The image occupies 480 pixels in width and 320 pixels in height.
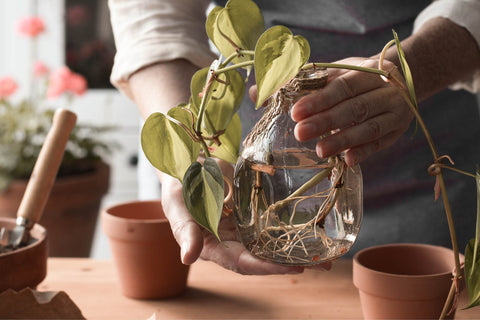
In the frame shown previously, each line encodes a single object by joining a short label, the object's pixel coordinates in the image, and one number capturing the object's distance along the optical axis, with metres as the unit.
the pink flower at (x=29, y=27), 1.88
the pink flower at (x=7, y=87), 1.66
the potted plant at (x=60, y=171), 1.35
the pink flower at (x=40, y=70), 1.87
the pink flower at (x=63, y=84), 1.70
